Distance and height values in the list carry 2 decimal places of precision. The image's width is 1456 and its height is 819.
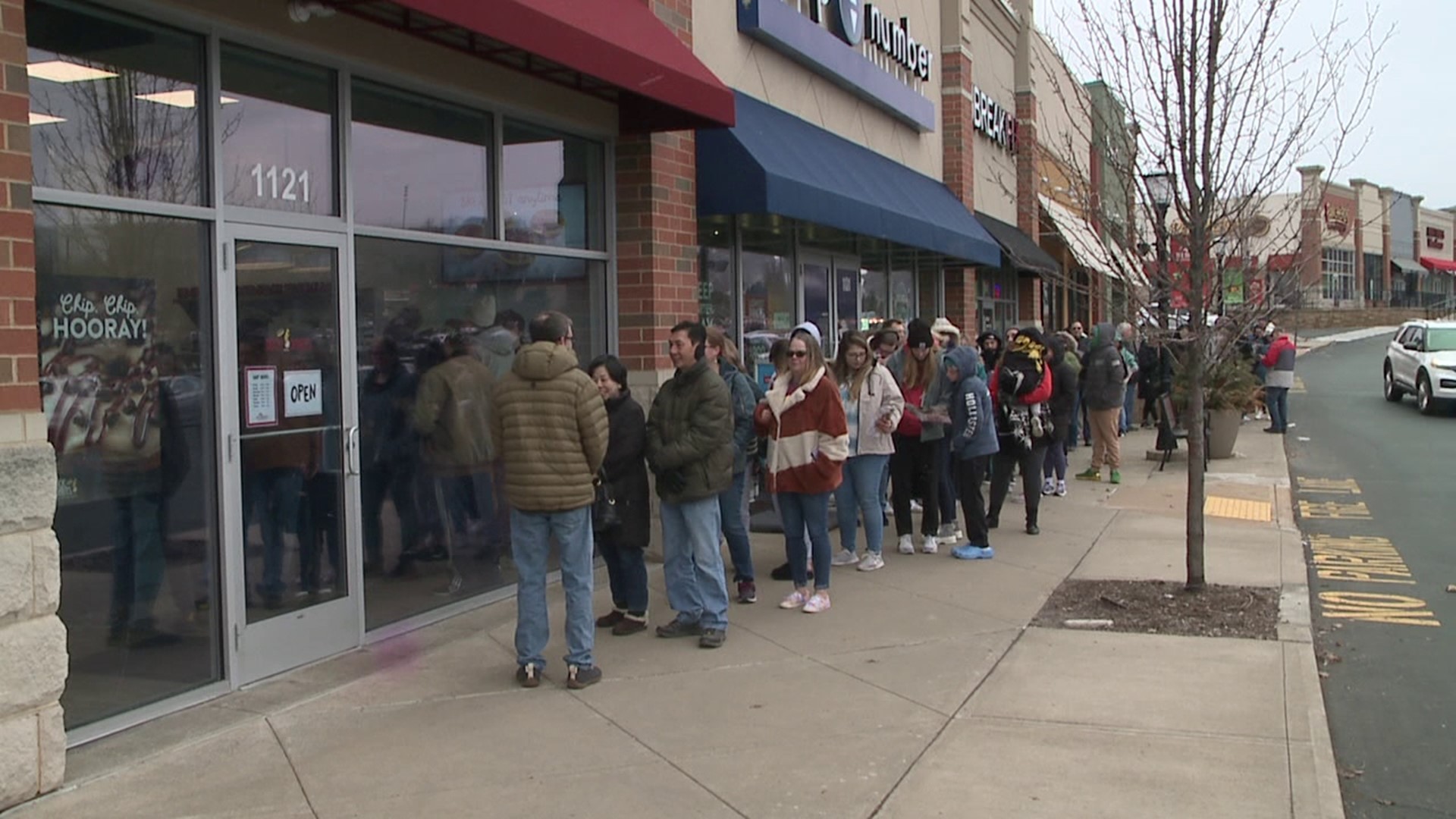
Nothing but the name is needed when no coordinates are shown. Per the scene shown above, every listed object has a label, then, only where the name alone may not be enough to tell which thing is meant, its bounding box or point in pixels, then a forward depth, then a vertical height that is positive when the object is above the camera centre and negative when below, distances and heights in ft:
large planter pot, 51.11 -2.45
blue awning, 29.35 +5.54
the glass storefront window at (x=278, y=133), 18.67 +4.14
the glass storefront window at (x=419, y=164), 21.49 +4.23
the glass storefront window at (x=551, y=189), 25.49 +4.37
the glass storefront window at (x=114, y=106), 16.11 +4.02
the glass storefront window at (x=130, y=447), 16.34 -0.82
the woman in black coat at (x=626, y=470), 21.38 -1.57
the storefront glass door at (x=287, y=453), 18.52 -1.06
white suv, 69.26 +0.46
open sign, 19.43 -0.10
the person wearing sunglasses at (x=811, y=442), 23.52 -1.22
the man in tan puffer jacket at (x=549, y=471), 18.33 -1.34
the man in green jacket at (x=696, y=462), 20.95 -1.40
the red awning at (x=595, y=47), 18.80 +6.06
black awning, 55.57 +6.51
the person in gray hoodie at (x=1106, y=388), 42.27 -0.40
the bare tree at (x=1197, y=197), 23.26 +3.55
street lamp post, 24.21 +3.56
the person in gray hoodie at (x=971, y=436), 29.40 -1.44
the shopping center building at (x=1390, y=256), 212.43 +23.09
